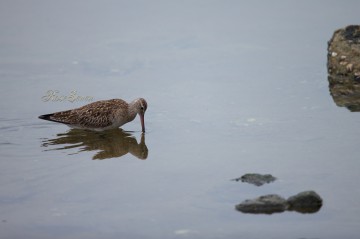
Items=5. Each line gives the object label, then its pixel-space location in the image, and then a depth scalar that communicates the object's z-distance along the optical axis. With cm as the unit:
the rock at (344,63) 2430
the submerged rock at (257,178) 1648
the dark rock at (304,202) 1509
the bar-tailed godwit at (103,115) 2180
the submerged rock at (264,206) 1502
